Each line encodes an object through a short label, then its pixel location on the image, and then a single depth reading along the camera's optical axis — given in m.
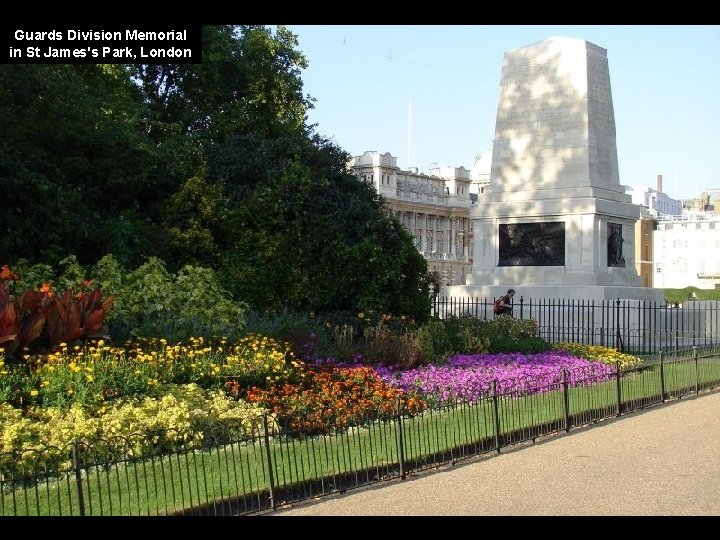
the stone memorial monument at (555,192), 29.86
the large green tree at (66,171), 19.55
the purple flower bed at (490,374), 16.77
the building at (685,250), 146.00
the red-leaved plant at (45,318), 13.95
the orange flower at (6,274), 15.76
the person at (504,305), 27.06
